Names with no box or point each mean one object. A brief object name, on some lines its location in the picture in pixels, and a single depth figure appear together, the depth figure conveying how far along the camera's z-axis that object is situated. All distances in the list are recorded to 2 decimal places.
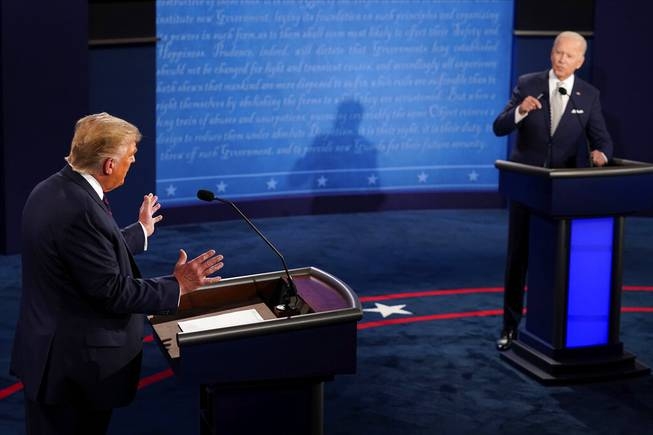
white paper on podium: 3.42
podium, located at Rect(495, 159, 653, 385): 5.32
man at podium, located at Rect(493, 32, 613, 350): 5.64
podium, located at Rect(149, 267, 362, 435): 3.19
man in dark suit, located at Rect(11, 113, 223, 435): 3.12
